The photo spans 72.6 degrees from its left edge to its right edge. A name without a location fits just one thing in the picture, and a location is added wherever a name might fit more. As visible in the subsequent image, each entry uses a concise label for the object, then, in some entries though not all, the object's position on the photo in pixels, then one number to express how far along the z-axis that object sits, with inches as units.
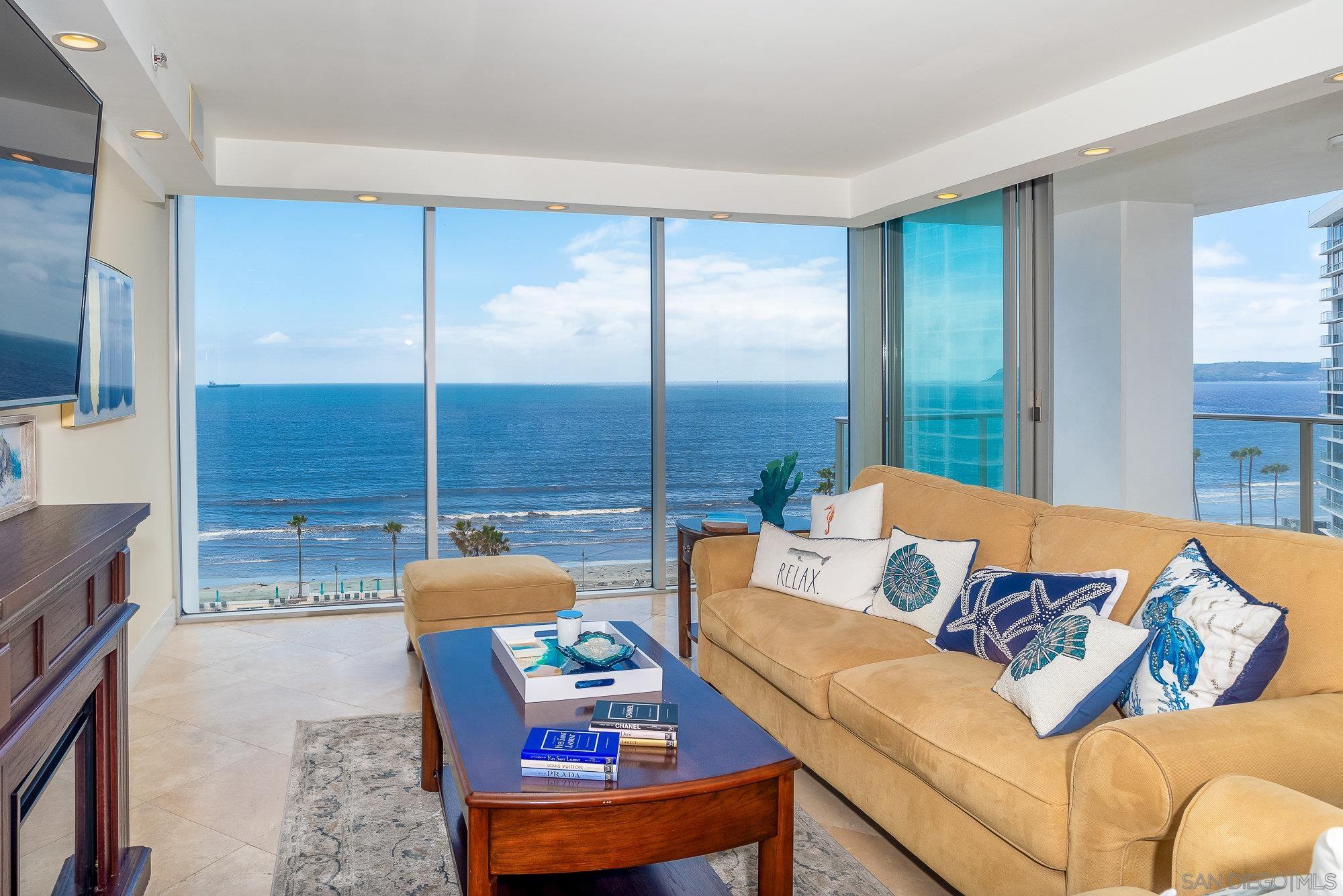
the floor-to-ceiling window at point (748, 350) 224.1
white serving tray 90.6
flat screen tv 70.4
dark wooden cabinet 56.1
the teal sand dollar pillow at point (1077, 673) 78.7
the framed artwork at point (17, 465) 85.4
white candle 102.3
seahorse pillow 139.5
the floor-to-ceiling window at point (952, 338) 185.8
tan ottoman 149.6
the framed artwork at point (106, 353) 127.0
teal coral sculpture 168.7
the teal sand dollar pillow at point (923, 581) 116.2
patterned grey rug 89.9
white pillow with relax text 128.5
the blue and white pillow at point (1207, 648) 75.7
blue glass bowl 96.1
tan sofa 67.1
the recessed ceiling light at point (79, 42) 92.6
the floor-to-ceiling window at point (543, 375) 211.2
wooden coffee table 69.2
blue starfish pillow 93.2
